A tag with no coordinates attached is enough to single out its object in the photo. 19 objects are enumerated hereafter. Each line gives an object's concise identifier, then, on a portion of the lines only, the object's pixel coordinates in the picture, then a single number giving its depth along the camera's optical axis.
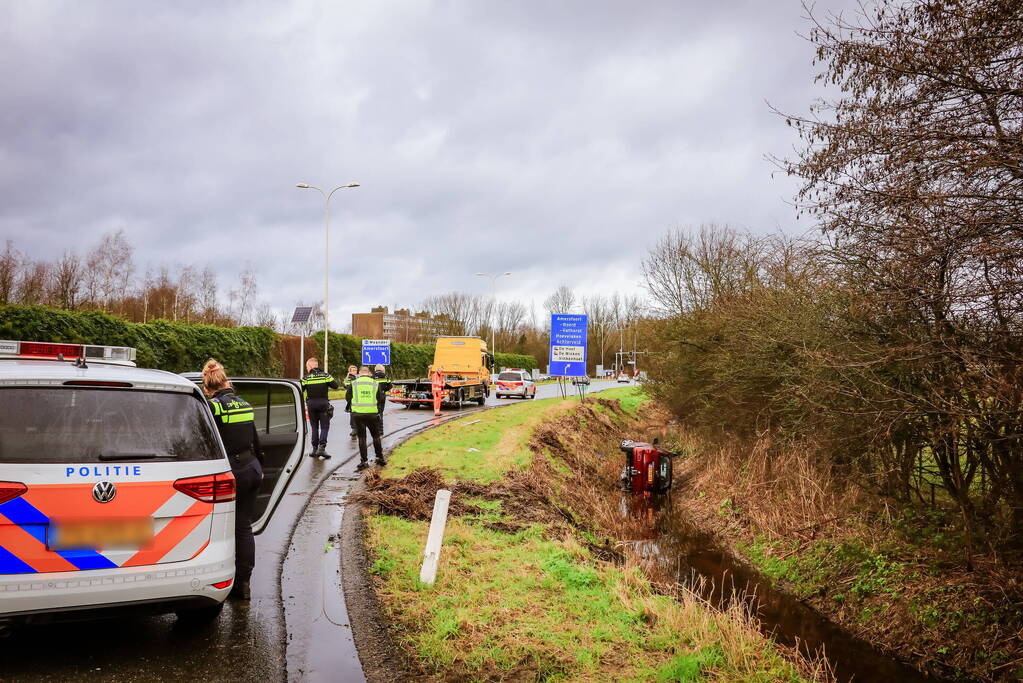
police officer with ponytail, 5.03
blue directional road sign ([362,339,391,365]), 35.12
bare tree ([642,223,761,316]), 18.58
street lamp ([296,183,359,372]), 31.94
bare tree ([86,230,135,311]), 39.47
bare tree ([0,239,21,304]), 24.28
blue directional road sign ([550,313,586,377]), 26.78
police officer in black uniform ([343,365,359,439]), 12.10
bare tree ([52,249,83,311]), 30.22
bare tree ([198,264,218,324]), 51.91
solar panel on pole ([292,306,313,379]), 28.94
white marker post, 5.58
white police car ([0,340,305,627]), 3.55
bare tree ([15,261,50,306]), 30.38
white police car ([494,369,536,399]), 37.09
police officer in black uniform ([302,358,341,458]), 12.13
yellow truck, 26.08
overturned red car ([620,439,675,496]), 14.30
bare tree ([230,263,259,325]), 55.91
